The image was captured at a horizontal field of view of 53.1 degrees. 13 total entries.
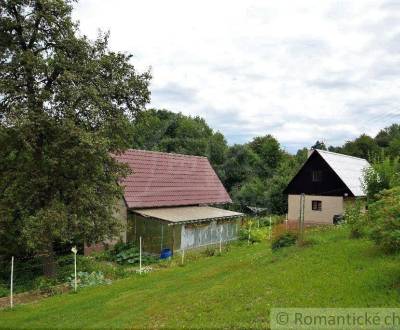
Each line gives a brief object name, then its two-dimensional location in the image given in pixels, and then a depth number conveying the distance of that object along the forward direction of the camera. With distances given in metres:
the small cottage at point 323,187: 34.44
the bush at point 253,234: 27.98
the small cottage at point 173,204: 23.95
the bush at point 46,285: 15.55
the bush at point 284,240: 15.75
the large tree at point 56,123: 15.20
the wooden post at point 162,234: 23.41
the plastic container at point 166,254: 22.94
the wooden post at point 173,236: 23.41
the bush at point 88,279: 16.39
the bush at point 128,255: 22.11
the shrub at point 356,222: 13.77
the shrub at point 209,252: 22.89
